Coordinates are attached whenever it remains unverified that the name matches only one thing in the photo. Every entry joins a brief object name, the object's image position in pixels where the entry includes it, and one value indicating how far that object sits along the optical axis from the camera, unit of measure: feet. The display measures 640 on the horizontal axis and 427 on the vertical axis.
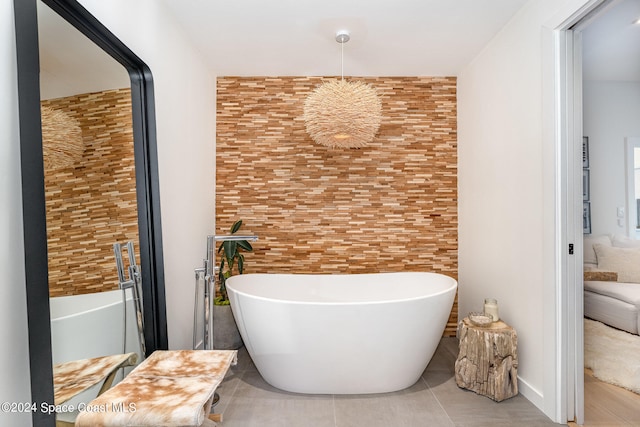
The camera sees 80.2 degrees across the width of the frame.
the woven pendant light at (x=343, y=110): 8.57
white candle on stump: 8.45
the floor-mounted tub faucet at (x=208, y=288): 7.74
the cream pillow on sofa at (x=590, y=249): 6.46
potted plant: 10.25
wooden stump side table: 7.67
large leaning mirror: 4.06
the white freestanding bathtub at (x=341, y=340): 7.45
